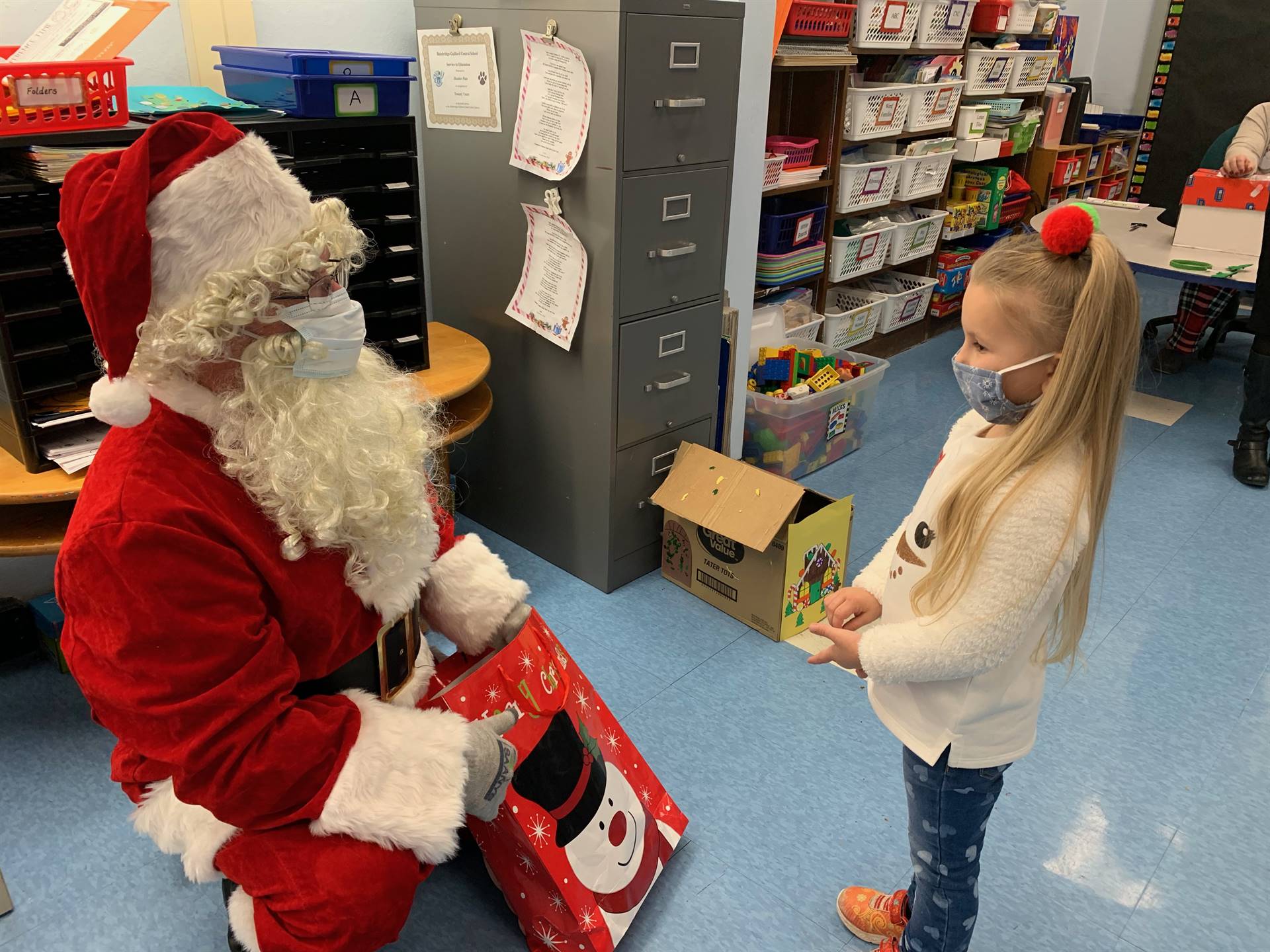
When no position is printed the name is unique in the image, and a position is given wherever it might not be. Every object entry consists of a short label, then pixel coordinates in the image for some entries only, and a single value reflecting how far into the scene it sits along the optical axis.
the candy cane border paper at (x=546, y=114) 2.06
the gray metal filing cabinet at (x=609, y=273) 2.08
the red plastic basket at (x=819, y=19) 3.04
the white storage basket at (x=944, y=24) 3.62
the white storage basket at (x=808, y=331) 3.46
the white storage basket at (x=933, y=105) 3.71
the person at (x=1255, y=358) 3.13
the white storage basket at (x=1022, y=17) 4.06
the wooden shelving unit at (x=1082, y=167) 4.85
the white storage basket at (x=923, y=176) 3.86
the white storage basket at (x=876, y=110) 3.43
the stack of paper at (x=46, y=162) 1.54
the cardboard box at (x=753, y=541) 2.22
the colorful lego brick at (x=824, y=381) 3.09
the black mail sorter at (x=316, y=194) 1.60
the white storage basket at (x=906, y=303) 4.09
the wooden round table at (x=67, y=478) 1.59
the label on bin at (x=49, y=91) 1.51
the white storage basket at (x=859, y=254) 3.66
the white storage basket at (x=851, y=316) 3.75
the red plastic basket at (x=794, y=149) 3.28
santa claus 1.02
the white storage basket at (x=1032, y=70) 4.28
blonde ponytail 1.01
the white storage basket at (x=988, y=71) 4.01
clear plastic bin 2.99
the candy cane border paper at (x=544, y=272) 2.21
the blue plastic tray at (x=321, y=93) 1.90
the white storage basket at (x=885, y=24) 3.33
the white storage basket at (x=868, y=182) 3.56
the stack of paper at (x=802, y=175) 3.30
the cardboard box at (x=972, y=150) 4.17
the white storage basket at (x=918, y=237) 3.99
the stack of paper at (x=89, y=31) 1.63
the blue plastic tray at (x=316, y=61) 1.87
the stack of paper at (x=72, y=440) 1.65
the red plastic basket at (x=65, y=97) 1.50
